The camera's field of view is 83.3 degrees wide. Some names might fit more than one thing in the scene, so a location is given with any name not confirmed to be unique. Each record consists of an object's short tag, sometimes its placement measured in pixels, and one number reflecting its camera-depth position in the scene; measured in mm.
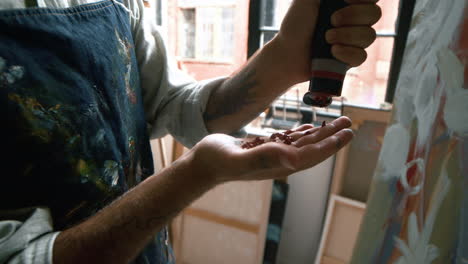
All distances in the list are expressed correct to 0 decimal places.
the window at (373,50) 1422
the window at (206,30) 1854
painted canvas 416
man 387
